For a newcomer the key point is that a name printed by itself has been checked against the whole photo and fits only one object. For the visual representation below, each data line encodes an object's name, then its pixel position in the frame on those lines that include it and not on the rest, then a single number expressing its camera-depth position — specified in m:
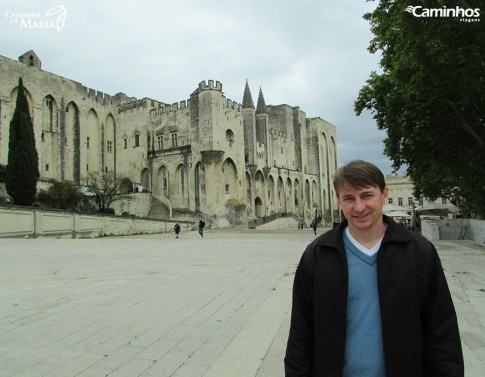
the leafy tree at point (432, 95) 11.52
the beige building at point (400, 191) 85.50
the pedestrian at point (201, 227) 28.53
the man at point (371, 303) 1.90
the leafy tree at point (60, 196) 33.62
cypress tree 30.28
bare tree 38.69
